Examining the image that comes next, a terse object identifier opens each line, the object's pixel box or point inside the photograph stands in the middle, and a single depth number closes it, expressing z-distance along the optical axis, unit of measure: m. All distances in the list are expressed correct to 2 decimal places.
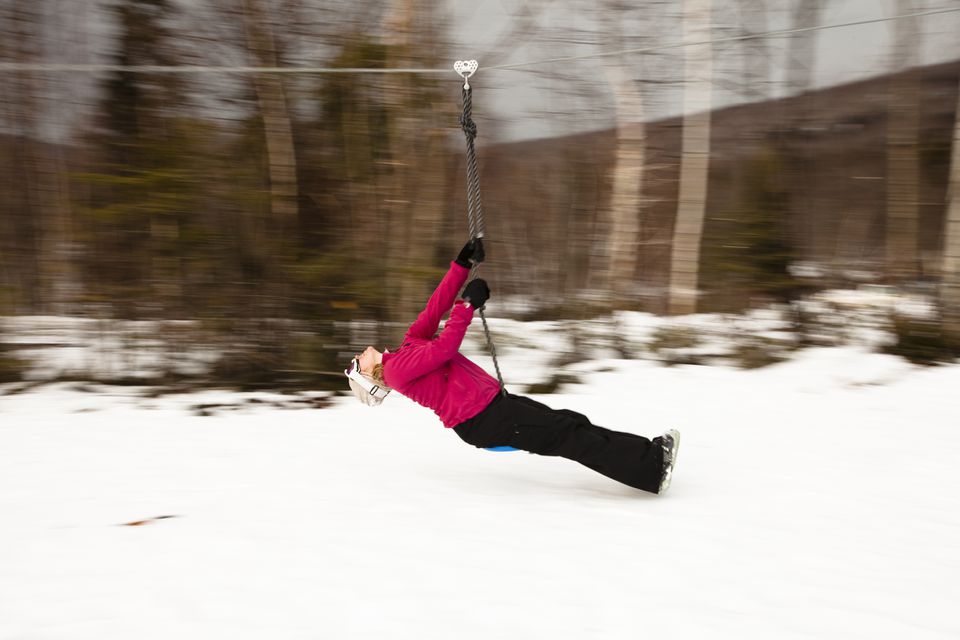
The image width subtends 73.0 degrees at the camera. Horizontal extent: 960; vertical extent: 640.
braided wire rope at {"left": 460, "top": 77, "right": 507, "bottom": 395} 3.73
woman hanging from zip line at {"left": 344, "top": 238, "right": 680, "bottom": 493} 3.46
